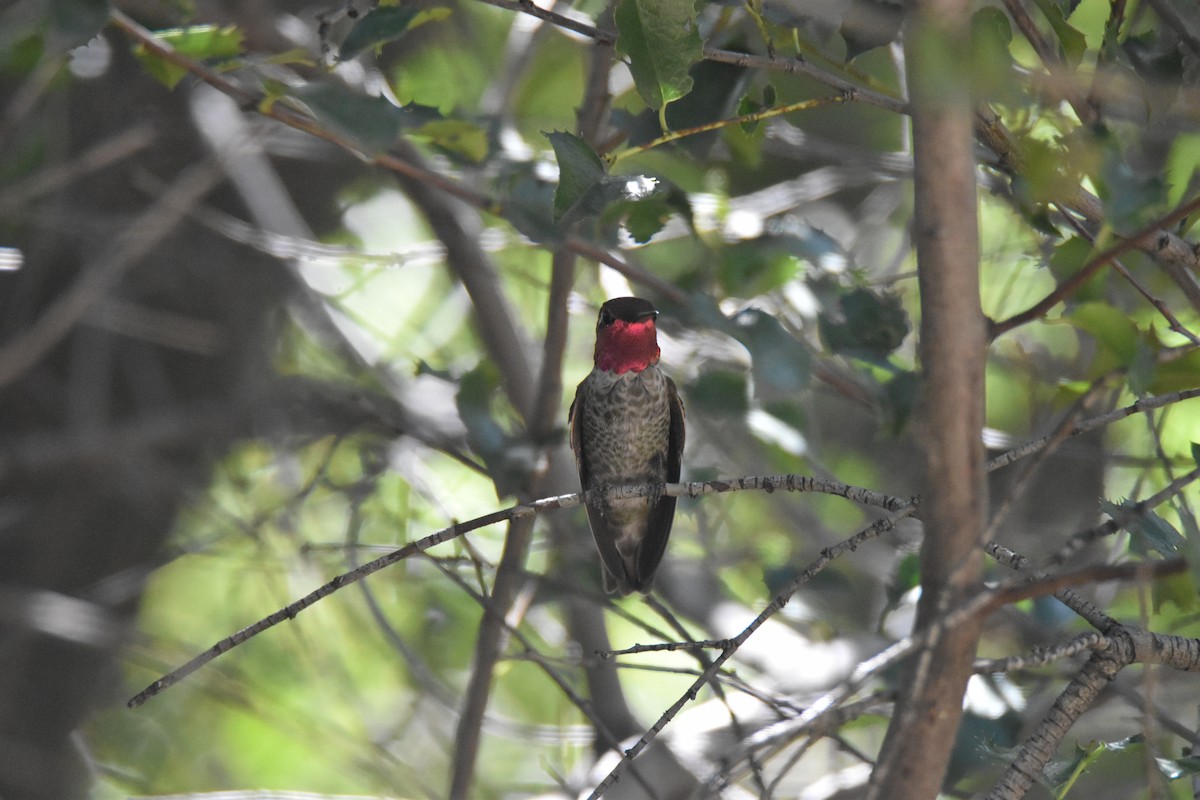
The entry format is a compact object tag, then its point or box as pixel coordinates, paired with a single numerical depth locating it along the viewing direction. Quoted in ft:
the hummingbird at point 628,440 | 19.32
